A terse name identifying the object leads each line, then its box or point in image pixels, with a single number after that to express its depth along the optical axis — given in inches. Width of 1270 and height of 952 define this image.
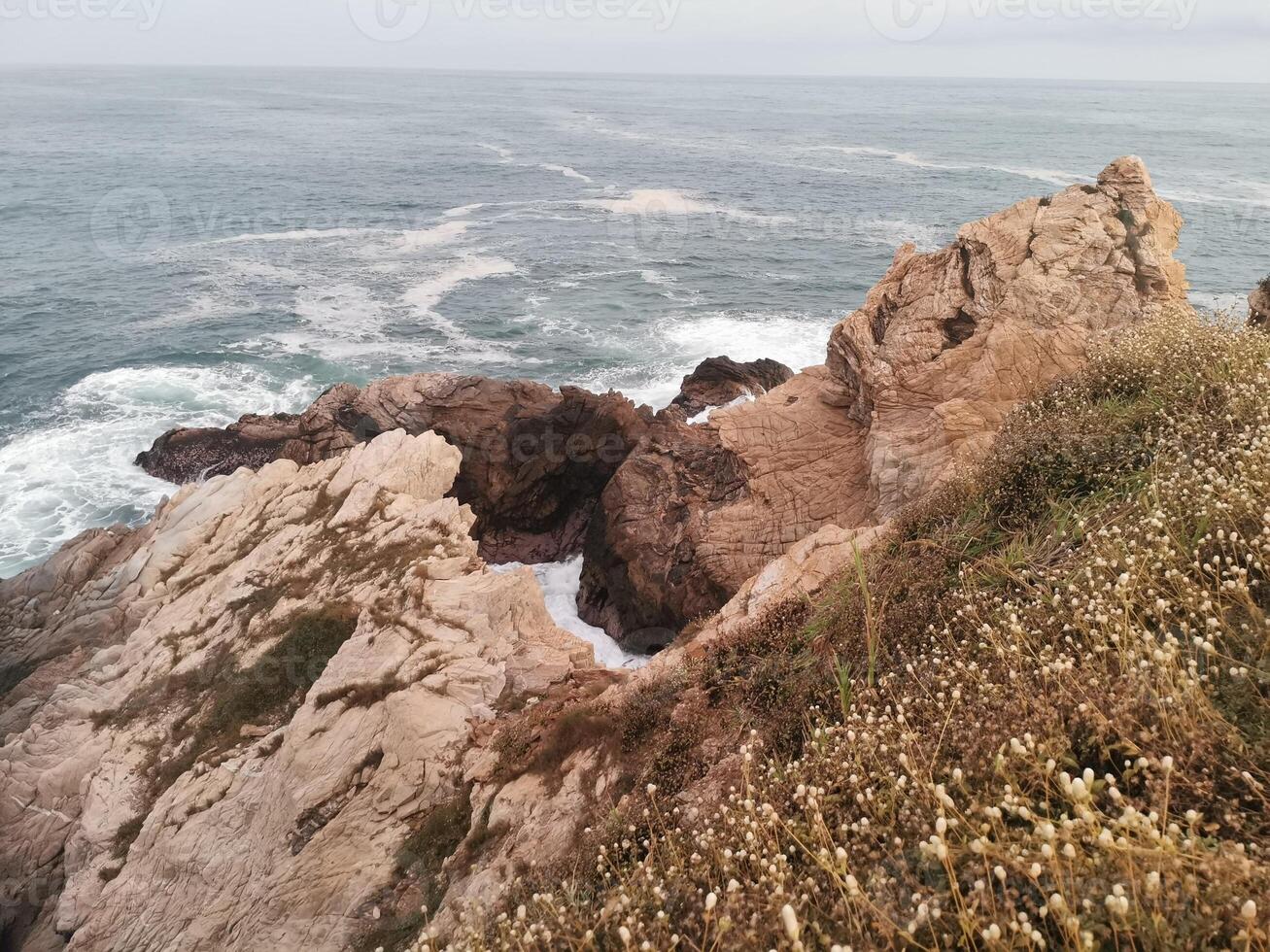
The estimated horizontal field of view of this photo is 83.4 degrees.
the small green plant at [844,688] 215.1
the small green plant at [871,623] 225.3
